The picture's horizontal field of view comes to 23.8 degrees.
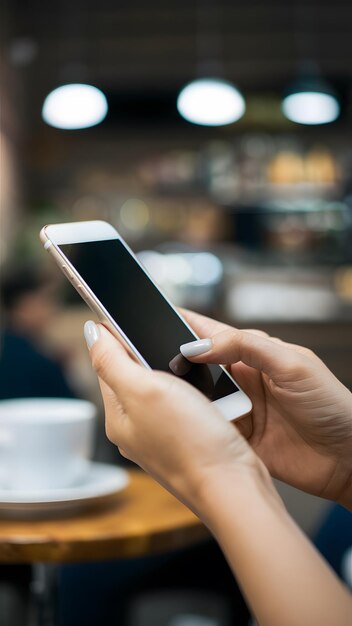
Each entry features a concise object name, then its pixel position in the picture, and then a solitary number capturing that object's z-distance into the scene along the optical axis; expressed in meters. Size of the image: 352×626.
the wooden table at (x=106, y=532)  0.98
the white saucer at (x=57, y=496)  1.05
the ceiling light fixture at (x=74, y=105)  5.30
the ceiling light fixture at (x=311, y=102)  5.28
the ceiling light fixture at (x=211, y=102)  5.29
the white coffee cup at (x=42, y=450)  1.11
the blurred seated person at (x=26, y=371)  2.50
